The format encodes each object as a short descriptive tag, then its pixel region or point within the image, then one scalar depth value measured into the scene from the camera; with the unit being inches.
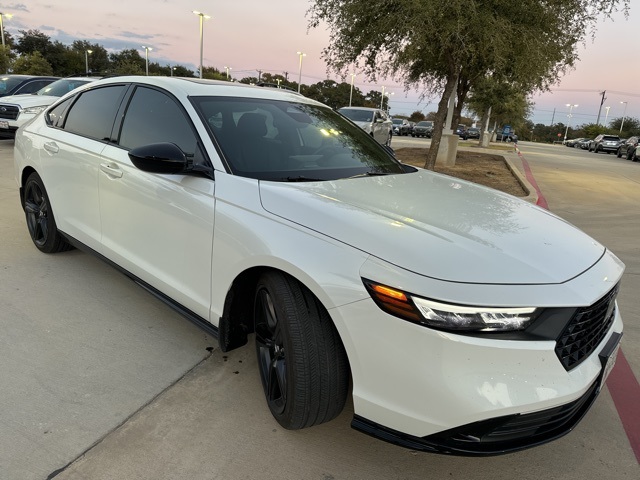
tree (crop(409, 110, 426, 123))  4030.3
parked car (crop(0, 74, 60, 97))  526.9
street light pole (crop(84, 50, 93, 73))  2767.5
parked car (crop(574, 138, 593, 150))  2046.6
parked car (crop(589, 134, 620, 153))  1582.2
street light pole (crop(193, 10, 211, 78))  1540.4
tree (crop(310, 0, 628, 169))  348.2
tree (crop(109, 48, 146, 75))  3469.7
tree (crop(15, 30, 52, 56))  2856.8
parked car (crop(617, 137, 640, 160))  1157.5
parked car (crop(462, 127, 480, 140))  2038.3
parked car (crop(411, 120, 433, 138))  1801.2
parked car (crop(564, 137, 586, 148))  2359.0
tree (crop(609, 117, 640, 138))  3270.2
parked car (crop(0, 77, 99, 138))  428.8
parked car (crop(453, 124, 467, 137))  2052.2
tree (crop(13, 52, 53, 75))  1726.1
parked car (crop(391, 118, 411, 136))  1769.3
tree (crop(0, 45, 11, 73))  1476.4
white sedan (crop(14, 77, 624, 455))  70.4
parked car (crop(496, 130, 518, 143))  2189.0
